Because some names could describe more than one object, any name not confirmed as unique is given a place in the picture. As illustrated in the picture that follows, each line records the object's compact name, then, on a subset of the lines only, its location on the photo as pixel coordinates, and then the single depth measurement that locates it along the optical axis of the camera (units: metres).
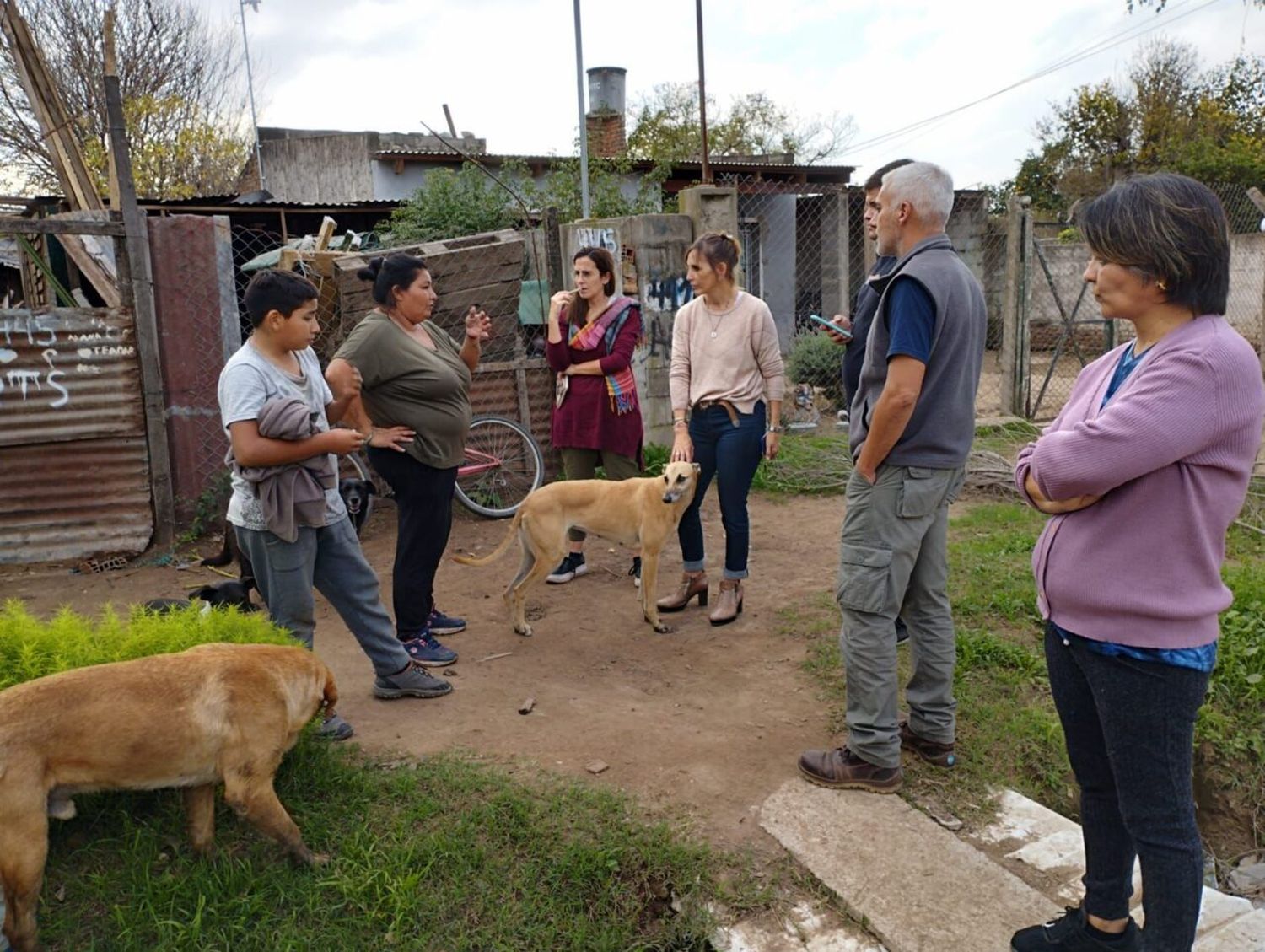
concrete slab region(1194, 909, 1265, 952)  2.57
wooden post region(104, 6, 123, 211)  6.83
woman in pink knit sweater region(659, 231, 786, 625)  4.86
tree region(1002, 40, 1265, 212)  24.03
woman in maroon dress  5.83
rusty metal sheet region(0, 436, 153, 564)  6.37
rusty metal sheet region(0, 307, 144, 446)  6.23
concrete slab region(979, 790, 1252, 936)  2.72
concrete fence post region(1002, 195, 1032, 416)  9.93
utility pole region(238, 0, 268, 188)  20.12
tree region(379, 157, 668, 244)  11.32
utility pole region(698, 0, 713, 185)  10.02
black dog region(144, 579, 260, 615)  4.79
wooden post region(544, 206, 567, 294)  7.97
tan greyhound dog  5.13
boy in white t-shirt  3.29
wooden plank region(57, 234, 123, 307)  7.53
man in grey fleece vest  2.94
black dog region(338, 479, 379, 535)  5.70
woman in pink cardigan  1.91
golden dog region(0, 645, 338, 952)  2.38
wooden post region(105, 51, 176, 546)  6.27
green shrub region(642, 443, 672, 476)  7.86
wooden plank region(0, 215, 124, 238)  5.90
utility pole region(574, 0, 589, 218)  9.24
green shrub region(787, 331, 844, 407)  10.61
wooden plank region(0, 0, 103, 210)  8.05
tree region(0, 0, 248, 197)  19.77
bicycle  7.39
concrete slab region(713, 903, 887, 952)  2.63
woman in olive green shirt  4.20
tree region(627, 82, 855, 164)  25.41
